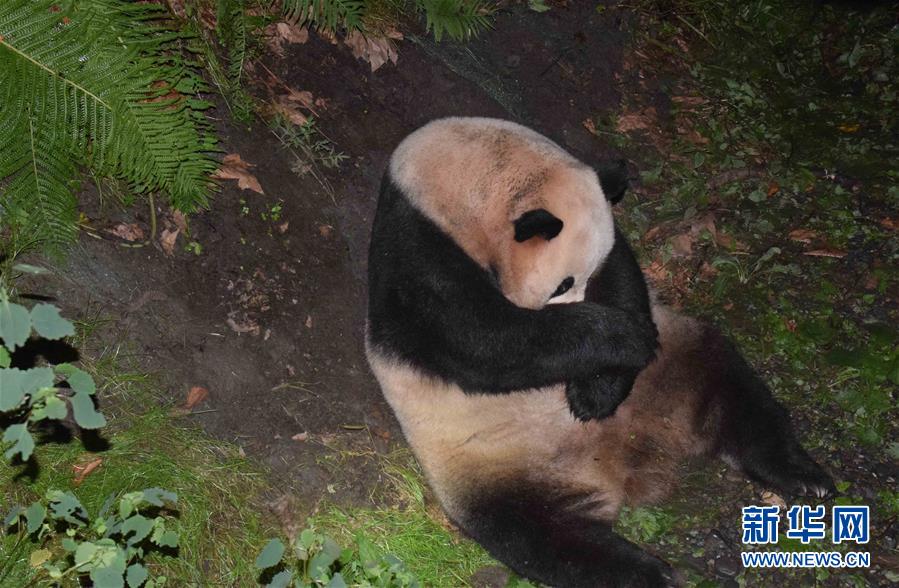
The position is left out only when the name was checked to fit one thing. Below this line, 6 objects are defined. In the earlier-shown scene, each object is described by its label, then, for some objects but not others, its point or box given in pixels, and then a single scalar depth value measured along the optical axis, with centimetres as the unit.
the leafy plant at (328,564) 325
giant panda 462
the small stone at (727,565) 520
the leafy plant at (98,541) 305
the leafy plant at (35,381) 273
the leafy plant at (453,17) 688
